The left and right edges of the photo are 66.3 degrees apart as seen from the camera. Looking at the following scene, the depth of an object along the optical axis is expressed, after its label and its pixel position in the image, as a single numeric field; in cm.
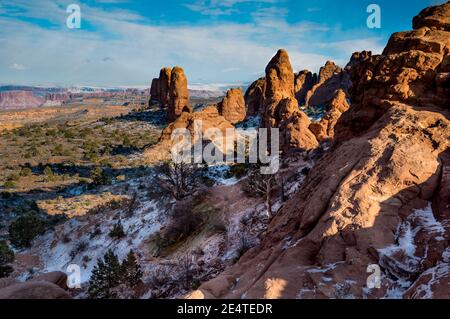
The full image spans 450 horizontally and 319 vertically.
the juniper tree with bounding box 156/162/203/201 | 2580
